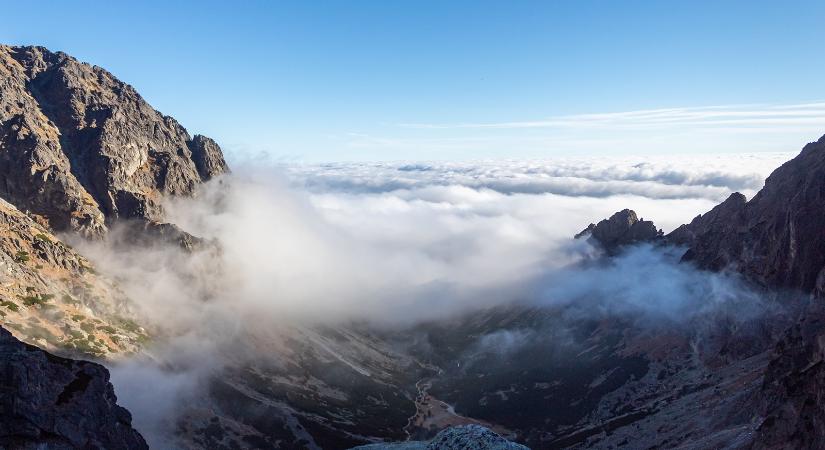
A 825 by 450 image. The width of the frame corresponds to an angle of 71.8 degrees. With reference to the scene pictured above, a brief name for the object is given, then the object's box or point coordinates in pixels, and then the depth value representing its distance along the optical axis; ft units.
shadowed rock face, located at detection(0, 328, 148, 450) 294.46
